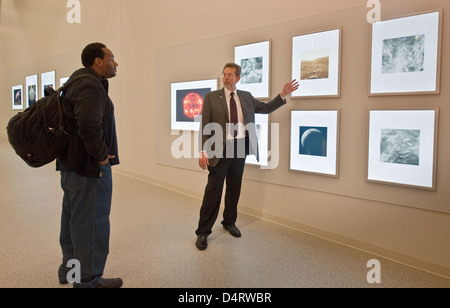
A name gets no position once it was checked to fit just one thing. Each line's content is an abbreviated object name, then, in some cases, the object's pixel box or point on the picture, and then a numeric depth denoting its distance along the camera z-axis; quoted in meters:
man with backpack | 2.10
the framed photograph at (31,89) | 10.64
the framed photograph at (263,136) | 4.18
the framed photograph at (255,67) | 4.16
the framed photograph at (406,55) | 2.82
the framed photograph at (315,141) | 3.53
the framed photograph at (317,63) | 3.46
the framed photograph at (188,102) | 5.09
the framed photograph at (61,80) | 9.00
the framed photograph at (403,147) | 2.89
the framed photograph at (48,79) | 9.51
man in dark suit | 3.37
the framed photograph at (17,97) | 11.60
